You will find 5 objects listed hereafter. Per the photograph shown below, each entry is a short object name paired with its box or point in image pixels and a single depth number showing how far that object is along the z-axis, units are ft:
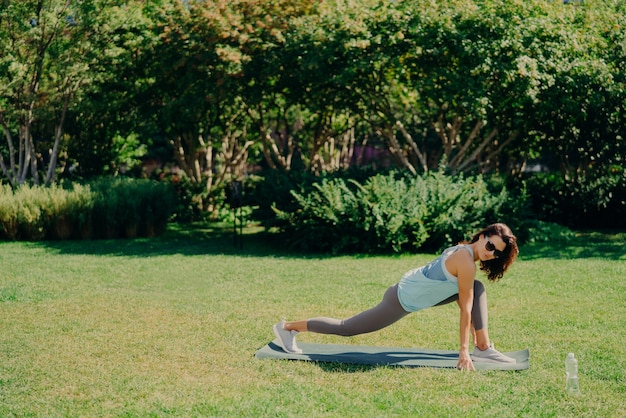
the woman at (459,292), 20.70
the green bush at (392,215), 45.39
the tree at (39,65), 56.75
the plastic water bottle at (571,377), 18.58
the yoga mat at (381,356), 21.26
